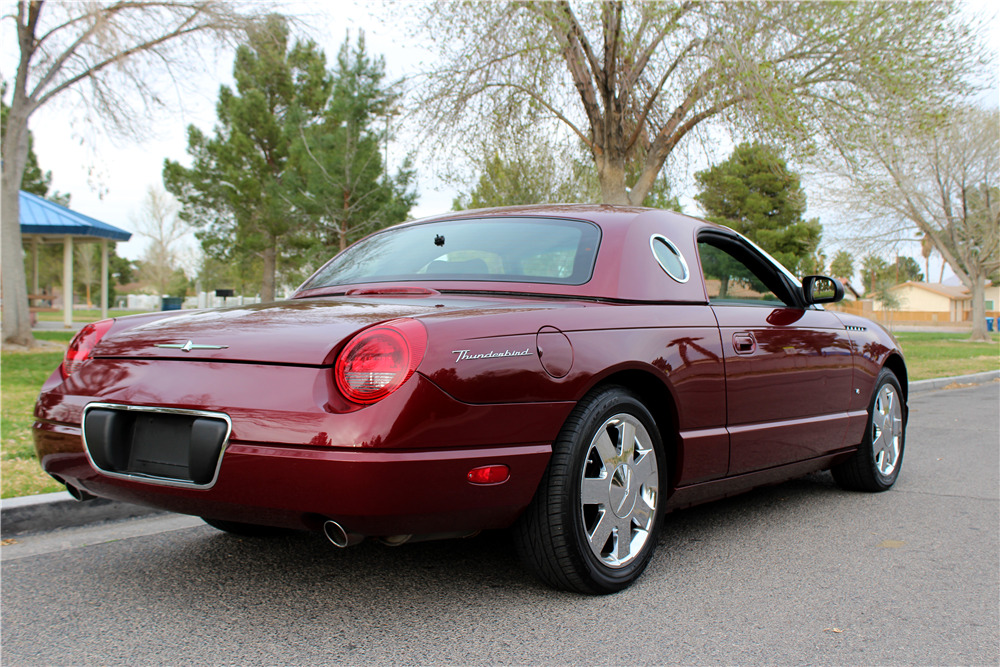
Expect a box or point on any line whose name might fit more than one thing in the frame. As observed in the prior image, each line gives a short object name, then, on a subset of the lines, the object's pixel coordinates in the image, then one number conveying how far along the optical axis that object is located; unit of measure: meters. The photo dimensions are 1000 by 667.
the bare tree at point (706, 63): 12.71
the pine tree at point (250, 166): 31.14
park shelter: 21.75
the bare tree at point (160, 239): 59.22
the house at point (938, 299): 84.05
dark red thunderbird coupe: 2.45
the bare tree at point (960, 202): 30.88
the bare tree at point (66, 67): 13.96
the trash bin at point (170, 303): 44.79
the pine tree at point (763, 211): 45.44
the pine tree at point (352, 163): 23.20
